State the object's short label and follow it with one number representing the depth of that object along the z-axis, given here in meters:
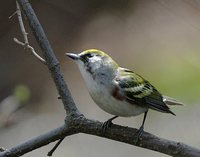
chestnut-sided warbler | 5.78
